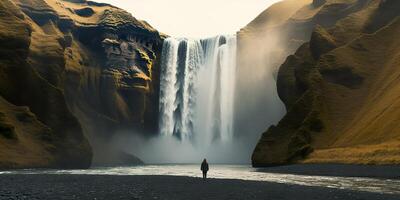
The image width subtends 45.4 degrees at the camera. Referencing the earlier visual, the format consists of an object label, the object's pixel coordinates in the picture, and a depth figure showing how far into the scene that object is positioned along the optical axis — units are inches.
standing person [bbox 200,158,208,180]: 1918.6
